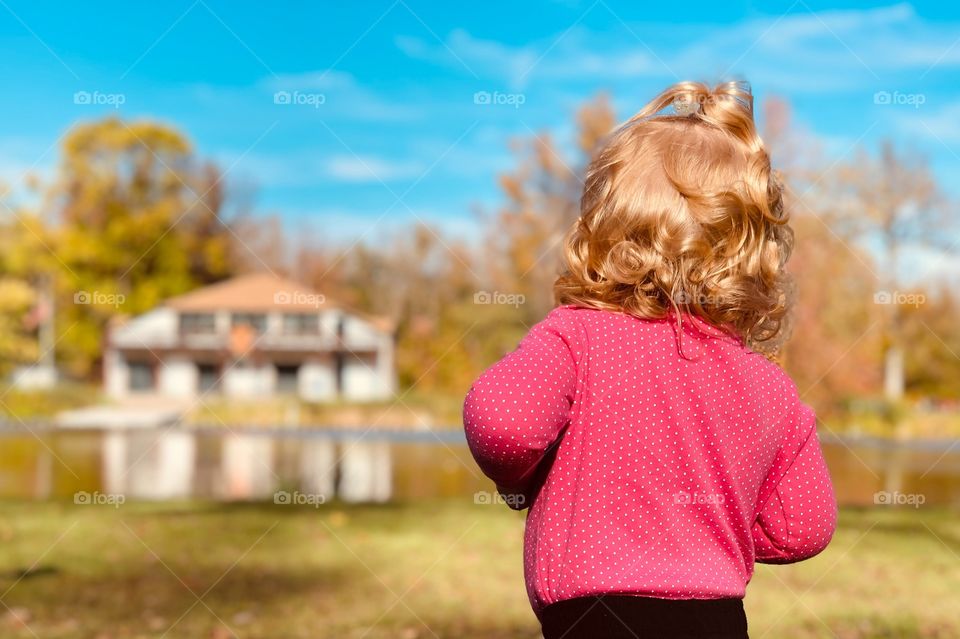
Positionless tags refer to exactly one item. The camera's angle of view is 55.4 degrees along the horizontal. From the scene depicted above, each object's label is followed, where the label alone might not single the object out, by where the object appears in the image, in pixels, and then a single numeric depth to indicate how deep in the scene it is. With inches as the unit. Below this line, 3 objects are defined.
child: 48.3
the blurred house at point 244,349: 1037.8
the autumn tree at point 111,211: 1014.4
